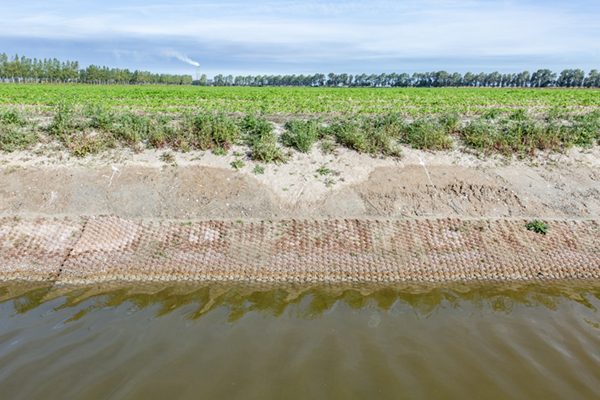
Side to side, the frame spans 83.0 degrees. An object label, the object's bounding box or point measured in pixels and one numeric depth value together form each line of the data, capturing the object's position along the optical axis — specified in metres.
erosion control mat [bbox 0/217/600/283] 8.12
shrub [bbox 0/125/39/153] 11.47
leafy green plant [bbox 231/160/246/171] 11.48
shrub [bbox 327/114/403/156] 12.41
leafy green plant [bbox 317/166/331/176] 11.42
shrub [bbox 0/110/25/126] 12.35
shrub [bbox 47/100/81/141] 12.22
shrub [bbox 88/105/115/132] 12.61
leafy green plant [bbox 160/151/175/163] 11.60
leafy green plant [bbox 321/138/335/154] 12.38
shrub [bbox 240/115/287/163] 11.77
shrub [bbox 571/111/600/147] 13.18
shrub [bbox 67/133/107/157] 11.55
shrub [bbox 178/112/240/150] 12.25
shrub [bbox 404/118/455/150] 12.73
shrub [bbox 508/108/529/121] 14.42
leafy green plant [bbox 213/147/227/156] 11.91
